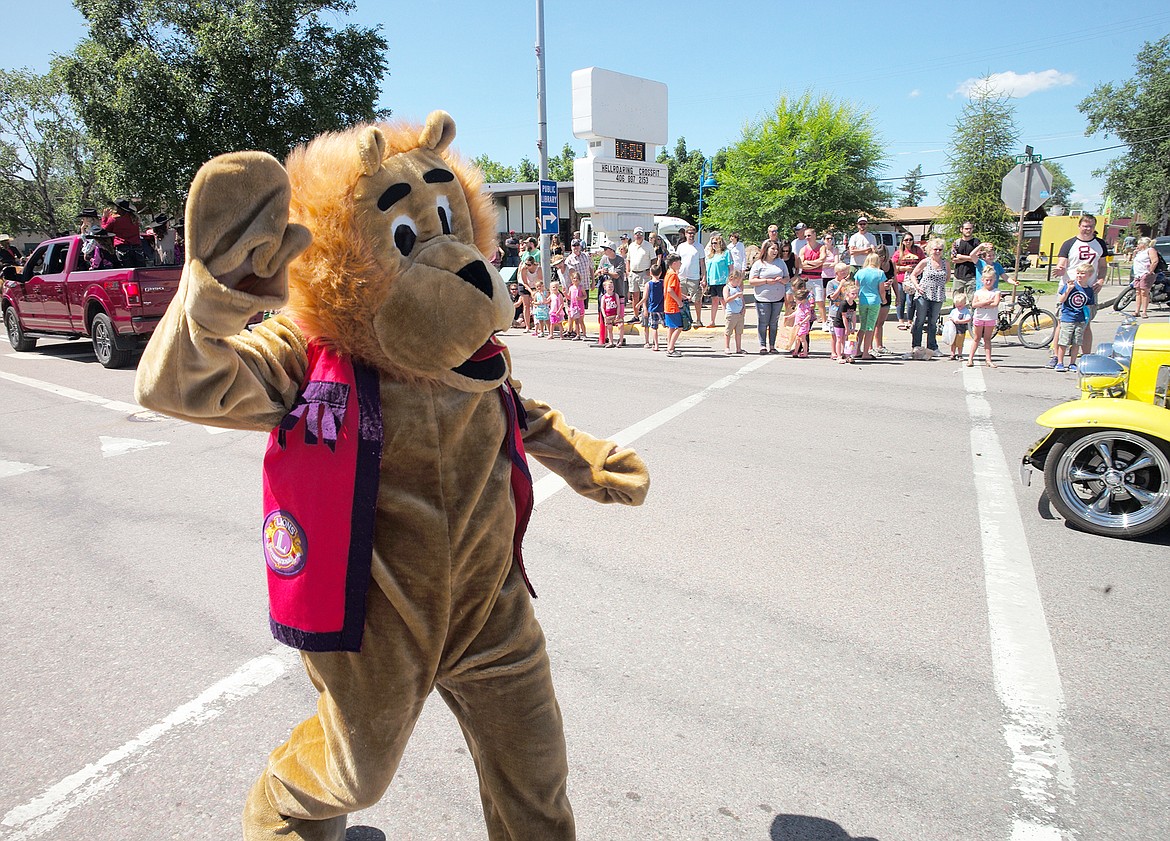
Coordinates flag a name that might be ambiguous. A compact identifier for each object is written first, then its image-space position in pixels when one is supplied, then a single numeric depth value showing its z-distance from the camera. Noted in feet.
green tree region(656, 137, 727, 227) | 198.49
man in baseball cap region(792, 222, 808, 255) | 47.96
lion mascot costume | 5.29
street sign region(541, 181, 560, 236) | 57.82
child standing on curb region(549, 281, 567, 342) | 50.42
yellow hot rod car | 14.88
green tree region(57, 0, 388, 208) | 62.85
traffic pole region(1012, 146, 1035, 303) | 44.01
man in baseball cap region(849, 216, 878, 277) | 40.19
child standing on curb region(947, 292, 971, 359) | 37.60
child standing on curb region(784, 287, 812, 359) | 39.65
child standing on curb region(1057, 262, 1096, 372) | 32.42
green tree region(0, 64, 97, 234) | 112.06
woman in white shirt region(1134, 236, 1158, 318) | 49.08
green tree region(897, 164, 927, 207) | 354.13
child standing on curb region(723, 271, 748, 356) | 40.86
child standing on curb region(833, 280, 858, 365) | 37.45
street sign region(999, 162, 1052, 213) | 43.98
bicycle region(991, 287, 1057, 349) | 43.78
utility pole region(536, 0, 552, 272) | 60.34
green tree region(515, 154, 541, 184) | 243.13
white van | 72.28
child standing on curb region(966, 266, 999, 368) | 35.22
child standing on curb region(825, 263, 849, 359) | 37.81
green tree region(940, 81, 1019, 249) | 77.00
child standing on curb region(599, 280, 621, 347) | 45.57
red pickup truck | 36.32
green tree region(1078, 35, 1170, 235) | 135.95
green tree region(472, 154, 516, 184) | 244.79
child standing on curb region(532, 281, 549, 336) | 52.02
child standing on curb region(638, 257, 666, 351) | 43.27
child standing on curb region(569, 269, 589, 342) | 49.62
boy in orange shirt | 41.57
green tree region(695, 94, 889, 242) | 81.46
